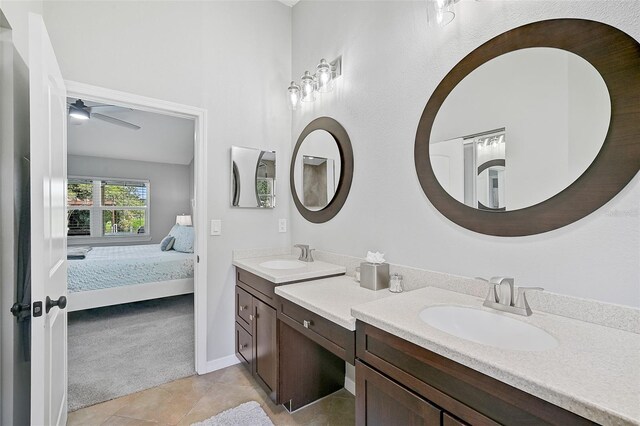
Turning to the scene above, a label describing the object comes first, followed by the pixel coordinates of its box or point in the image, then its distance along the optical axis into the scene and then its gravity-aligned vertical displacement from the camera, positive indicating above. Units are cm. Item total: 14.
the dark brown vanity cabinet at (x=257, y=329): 185 -83
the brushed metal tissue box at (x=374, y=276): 166 -37
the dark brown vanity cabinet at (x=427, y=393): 73 -54
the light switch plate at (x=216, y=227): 238 -12
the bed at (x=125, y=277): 327 -78
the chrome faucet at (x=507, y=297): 111 -34
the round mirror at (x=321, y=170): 218 +35
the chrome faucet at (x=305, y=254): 236 -34
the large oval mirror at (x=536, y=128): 100 +34
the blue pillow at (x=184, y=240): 436 -41
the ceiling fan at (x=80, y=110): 301 +109
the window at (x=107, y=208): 536 +10
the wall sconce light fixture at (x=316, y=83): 217 +103
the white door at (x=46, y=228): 110 -6
